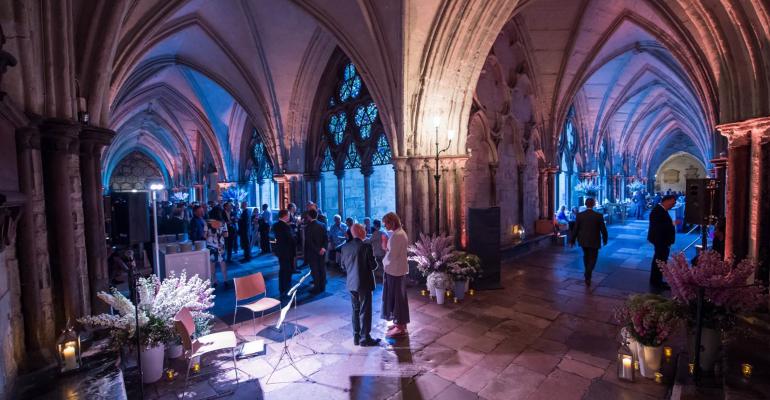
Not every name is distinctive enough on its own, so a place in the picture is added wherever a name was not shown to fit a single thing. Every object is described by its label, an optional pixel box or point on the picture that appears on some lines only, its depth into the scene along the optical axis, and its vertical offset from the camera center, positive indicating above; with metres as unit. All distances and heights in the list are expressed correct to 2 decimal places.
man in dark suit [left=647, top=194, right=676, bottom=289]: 6.07 -0.89
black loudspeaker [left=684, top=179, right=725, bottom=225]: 5.05 -0.32
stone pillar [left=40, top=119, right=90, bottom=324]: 3.43 -0.12
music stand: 3.62 -1.88
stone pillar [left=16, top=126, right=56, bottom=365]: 2.97 -0.51
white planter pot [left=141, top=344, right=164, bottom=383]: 3.50 -1.69
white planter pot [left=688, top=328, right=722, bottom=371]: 3.23 -1.54
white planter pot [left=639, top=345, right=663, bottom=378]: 3.34 -1.70
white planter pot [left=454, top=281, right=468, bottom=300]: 5.91 -1.74
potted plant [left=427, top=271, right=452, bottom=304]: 5.81 -1.61
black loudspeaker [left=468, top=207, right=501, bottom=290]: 6.62 -1.08
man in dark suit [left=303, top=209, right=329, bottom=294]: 6.43 -1.09
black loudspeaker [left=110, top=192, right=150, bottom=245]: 3.83 -0.28
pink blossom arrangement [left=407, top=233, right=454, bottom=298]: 6.03 -1.21
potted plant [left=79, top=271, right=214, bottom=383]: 3.40 -1.21
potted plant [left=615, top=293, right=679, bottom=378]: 3.25 -1.35
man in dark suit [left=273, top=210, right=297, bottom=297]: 6.32 -1.09
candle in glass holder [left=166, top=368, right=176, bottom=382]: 3.62 -1.85
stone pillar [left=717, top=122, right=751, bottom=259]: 4.54 -0.16
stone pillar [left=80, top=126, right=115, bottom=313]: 4.16 -0.17
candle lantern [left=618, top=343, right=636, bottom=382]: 3.36 -1.76
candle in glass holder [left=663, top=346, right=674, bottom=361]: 3.57 -1.76
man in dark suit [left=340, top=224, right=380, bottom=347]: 4.22 -1.09
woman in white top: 4.44 -1.18
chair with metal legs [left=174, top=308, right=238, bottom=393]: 2.97 -1.44
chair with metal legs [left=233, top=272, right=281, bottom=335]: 4.33 -1.25
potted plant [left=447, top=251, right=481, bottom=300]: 5.91 -1.43
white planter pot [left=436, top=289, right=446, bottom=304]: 5.80 -1.81
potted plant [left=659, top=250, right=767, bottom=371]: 3.13 -1.05
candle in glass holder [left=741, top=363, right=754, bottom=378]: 3.01 -1.65
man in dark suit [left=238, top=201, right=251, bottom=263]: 9.62 -1.19
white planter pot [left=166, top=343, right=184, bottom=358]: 3.99 -1.77
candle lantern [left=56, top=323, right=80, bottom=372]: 3.04 -1.34
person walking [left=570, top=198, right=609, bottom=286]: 6.46 -0.96
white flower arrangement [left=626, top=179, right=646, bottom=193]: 22.63 -0.45
